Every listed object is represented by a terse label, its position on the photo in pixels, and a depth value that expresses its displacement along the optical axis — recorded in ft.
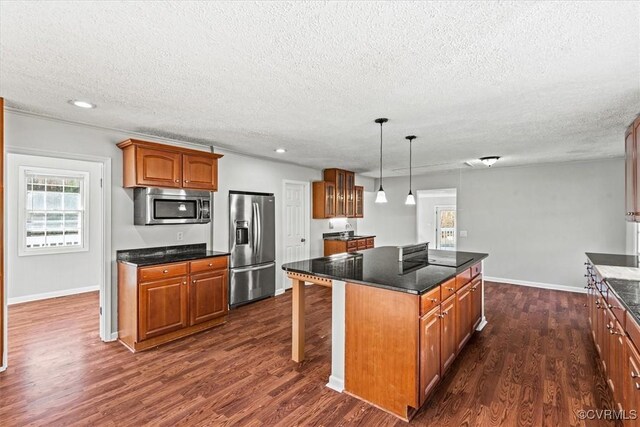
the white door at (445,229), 26.99
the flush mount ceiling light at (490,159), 16.21
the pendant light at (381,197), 12.01
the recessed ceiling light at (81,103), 8.68
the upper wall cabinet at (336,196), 20.10
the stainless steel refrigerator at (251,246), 15.35
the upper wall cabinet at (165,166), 11.30
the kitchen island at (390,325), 7.16
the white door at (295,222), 18.57
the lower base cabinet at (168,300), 10.61
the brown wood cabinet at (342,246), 20.45
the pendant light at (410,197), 12.56
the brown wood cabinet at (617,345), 5.56
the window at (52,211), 16.56
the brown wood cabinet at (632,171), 8.89
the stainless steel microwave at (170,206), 11.78
